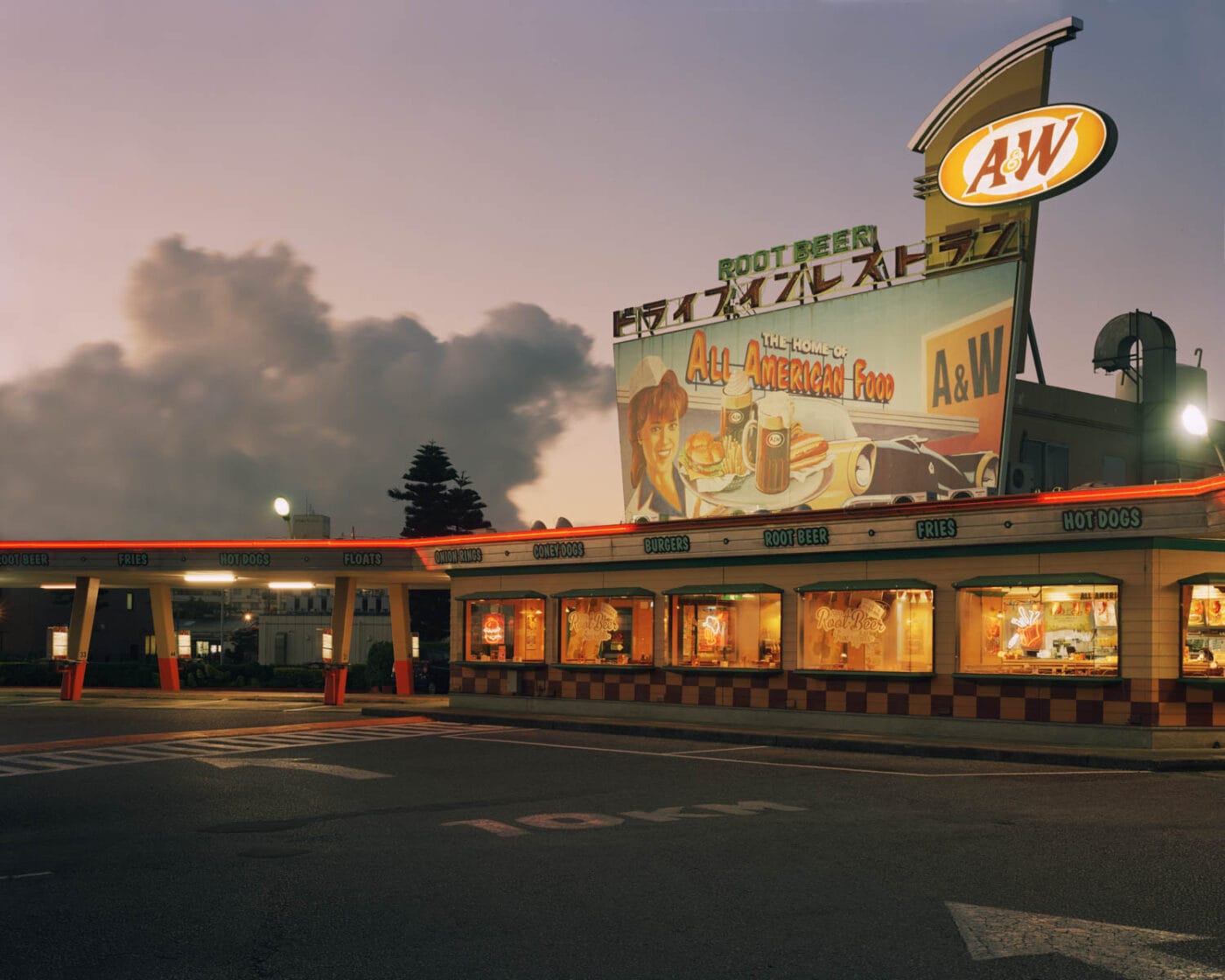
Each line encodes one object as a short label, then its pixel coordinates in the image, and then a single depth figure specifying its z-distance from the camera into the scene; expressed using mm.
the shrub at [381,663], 43750
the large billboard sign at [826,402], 26422
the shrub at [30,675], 48625
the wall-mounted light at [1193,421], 19892
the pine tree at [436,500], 80562
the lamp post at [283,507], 39094
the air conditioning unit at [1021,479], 29172
